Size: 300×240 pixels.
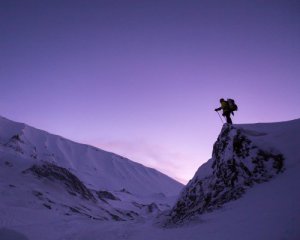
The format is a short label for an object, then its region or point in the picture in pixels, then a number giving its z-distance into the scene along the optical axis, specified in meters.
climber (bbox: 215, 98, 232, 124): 17.11
